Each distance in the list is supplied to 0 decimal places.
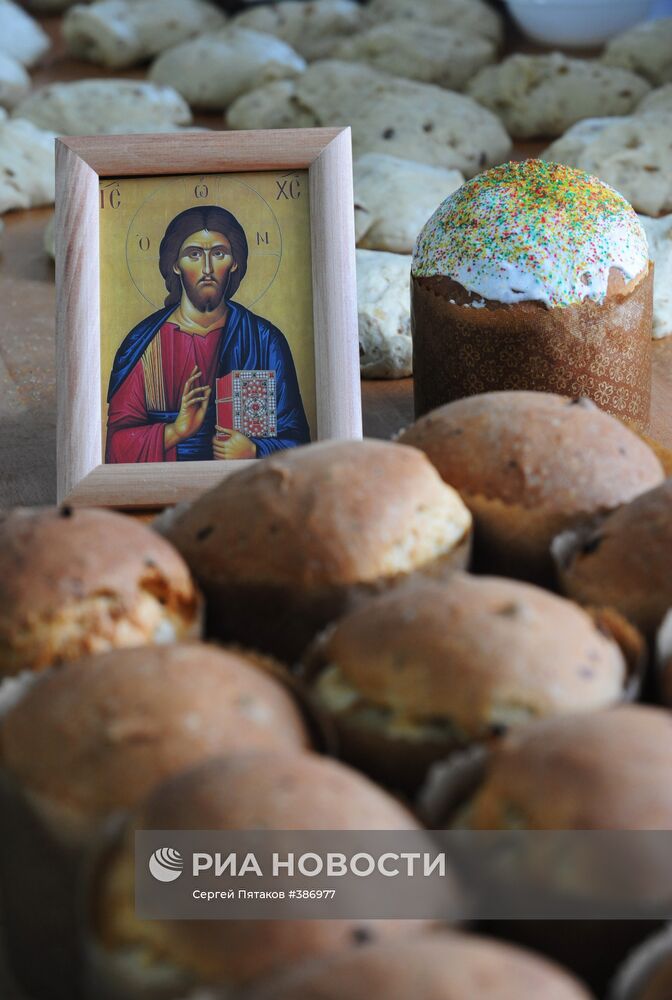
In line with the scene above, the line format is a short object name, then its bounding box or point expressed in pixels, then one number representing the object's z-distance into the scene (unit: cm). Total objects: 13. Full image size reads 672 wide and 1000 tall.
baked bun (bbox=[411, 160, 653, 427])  114
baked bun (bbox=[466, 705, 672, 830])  72
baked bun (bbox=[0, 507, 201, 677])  88
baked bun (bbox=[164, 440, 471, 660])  91
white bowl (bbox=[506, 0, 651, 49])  241
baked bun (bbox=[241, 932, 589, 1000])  58
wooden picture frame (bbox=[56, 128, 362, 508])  113
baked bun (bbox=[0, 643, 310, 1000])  77
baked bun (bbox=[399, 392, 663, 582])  95
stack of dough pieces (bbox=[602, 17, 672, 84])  211
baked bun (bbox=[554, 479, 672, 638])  90
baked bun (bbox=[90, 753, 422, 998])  65
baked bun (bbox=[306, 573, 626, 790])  83
